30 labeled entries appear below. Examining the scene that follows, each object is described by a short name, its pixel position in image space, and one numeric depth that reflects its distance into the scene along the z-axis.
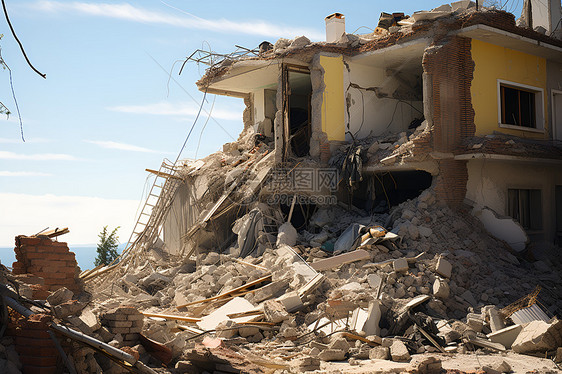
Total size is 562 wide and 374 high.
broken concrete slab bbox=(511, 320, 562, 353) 9.01
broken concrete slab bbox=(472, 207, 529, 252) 14.22
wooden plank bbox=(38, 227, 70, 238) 9.76
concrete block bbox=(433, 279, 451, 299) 11.15
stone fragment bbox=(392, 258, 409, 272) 11.83
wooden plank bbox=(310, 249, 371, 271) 12.38
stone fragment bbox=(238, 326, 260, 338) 10.22
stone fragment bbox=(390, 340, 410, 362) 8.80
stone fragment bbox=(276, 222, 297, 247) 13.95
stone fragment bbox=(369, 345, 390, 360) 8.95
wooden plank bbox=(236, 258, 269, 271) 12.99
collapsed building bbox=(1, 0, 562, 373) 9.52
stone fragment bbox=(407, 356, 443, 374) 7.88
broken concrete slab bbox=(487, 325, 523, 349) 9.62
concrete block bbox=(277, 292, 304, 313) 11.09
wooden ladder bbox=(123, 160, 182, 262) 16.89
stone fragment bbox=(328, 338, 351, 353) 9.17
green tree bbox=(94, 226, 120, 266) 26.83
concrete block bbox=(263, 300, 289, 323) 10.54
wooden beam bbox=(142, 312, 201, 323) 10.79
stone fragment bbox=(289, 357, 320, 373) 8.32
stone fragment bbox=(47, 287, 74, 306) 7.21
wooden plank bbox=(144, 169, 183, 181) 18.01
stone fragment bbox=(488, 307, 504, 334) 10.04
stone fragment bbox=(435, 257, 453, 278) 11.76
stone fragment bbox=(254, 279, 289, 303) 11.77
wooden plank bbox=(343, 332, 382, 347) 9.54
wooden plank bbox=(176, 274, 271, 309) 12.32
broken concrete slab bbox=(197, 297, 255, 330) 10.73
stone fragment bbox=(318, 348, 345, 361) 8.96
